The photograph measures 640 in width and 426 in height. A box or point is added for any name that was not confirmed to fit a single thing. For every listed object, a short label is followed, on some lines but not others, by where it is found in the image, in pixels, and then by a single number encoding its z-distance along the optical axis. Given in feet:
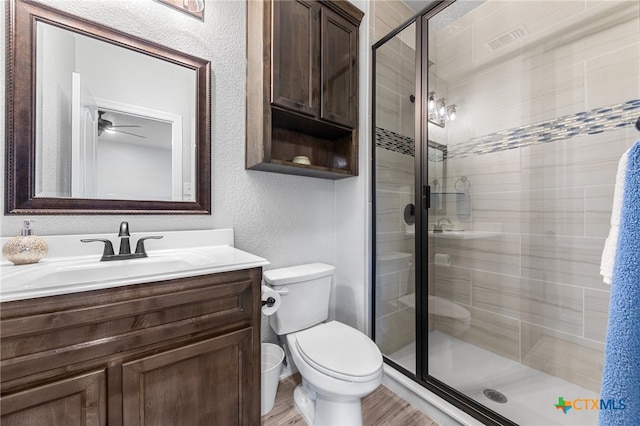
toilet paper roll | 3.85
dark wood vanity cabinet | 2.10
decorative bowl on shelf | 5.01
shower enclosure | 4.41
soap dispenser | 2.85
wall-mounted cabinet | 4.38
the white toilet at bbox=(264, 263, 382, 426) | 3.51
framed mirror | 3.16
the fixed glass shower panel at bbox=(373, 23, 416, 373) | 5.27
